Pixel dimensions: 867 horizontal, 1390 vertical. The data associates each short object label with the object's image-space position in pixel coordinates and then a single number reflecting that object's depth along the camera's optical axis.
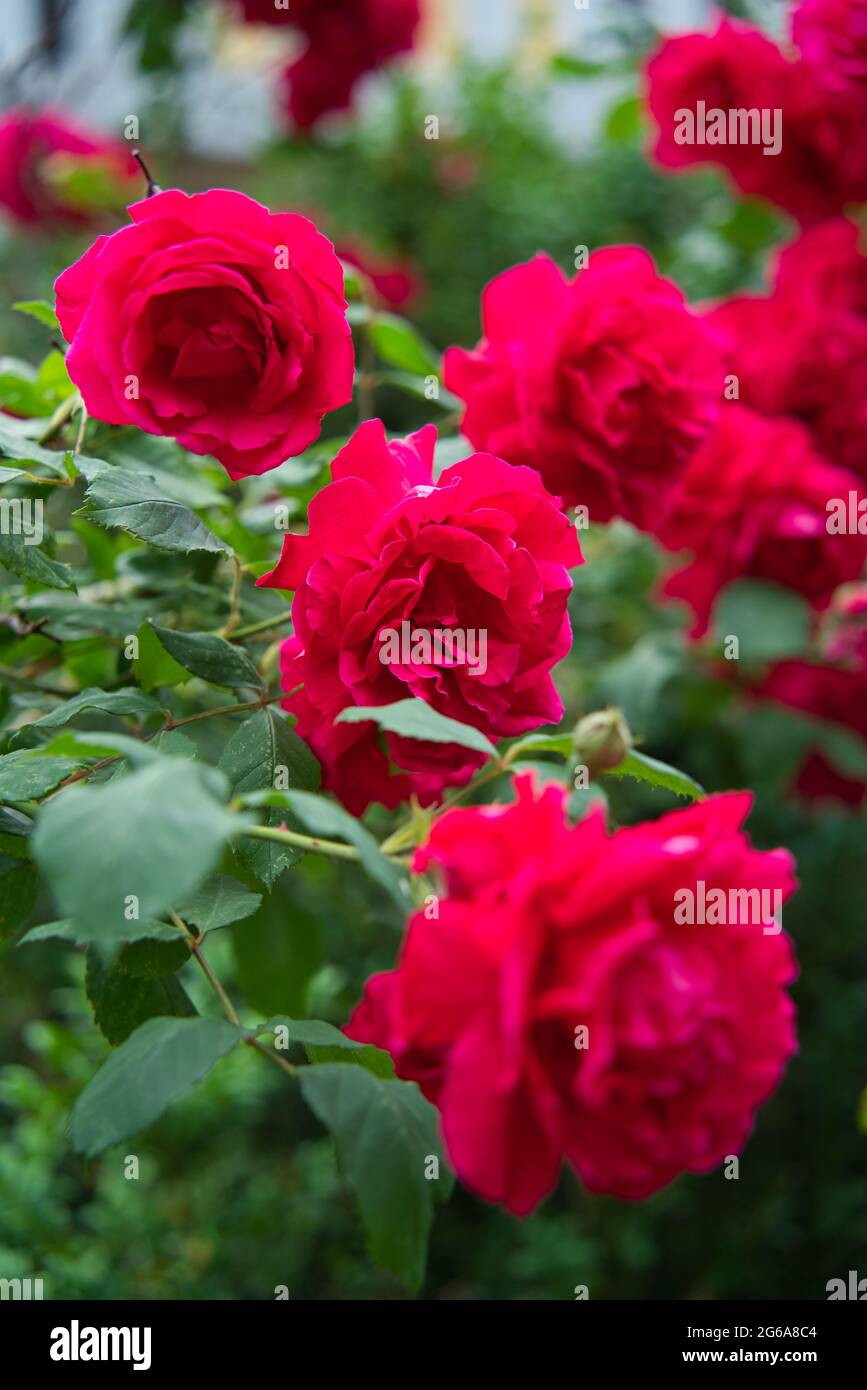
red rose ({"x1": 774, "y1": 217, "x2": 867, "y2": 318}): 1.05
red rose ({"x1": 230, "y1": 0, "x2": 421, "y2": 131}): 1.66
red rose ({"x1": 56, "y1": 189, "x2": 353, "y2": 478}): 0.55
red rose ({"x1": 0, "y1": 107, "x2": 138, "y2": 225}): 2.03
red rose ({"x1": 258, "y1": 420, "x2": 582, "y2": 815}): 0.52
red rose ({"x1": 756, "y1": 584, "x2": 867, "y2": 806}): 1.30
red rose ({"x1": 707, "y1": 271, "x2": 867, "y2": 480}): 1.00
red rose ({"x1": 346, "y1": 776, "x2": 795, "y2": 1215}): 0.40
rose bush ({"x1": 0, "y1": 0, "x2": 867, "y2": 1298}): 0.41
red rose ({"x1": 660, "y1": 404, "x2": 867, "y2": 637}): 0.97
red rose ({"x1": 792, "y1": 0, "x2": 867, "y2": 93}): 1.01
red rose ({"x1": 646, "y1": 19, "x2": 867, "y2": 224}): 1.06
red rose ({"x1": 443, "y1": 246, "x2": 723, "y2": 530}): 0.69
